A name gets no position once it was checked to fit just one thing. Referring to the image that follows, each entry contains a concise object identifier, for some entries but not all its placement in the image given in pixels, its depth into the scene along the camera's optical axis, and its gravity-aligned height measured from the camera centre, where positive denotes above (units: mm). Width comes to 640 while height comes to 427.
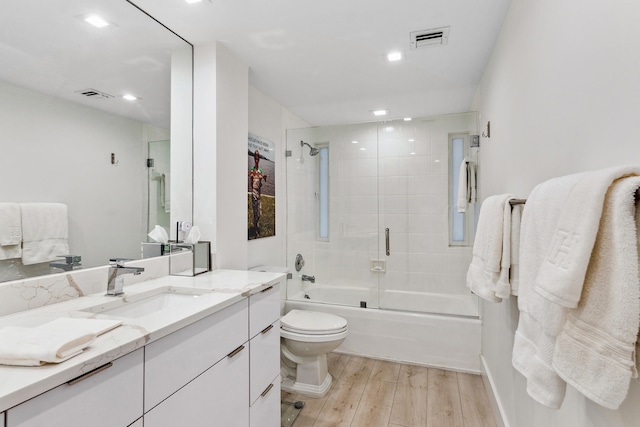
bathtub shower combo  3049 -96
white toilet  2250 -977
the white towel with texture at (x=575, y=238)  624 -53
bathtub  2629 -1002
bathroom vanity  730 -446
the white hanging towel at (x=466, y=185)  2711 +260
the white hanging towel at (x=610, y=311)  565 -185
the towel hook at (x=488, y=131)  2218 +588
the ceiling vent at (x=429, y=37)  1894 +1094
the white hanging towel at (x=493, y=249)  1353 -156
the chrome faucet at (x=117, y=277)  1400 -264
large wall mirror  1218 +456
